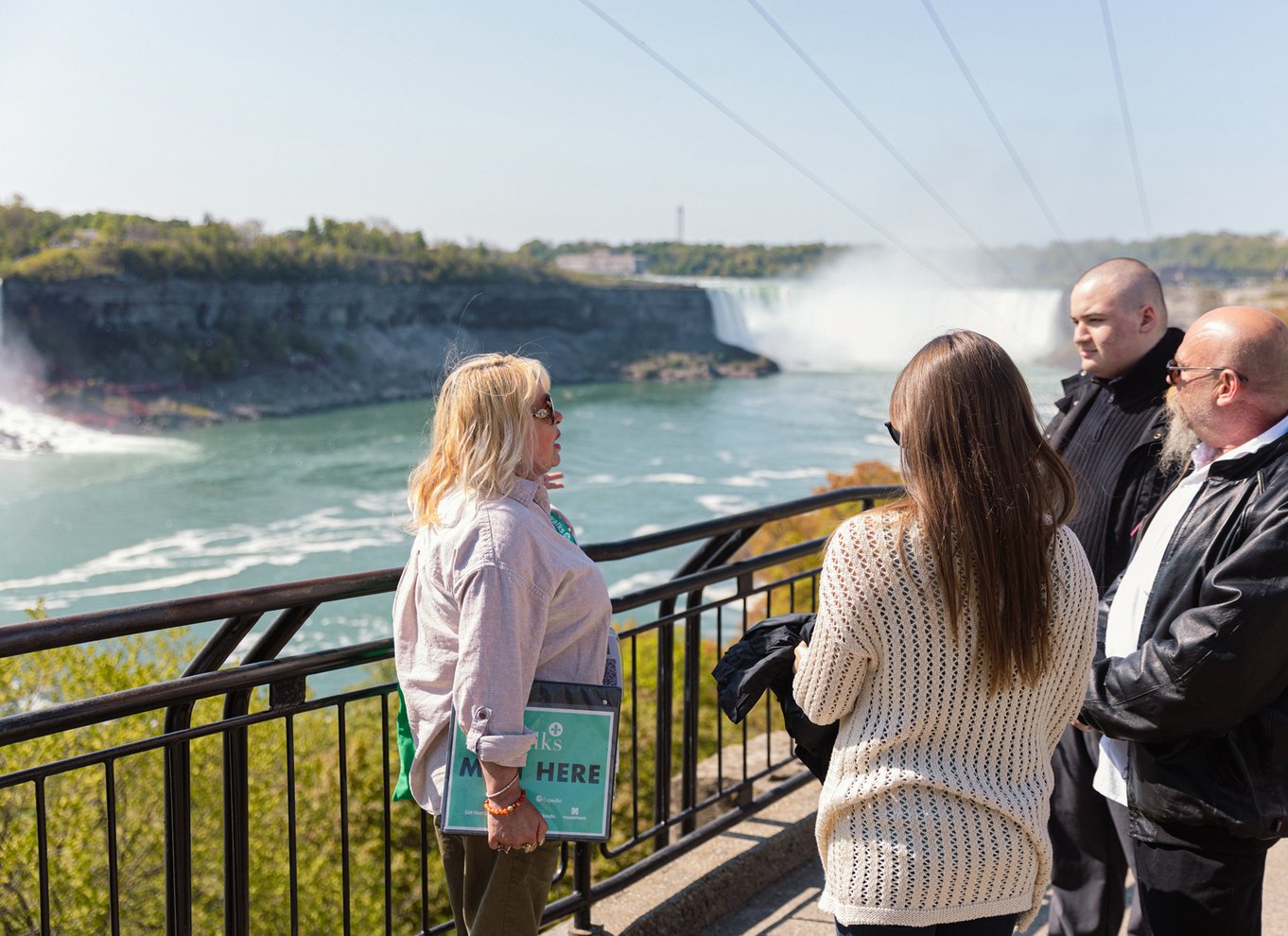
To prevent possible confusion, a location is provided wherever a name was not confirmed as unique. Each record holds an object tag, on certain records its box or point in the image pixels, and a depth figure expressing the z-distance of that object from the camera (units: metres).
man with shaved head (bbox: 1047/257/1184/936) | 2.69
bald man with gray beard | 1.91
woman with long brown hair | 1.59
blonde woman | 1.94
